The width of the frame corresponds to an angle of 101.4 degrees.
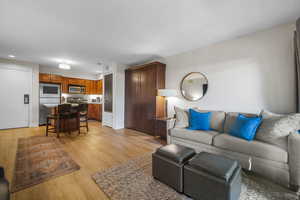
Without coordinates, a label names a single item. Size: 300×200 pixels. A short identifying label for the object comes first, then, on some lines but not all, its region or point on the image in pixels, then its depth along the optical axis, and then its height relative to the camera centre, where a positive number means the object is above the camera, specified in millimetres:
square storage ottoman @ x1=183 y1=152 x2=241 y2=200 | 1173 -796
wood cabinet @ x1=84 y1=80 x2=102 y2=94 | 6595 +782
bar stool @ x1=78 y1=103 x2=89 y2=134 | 3992 -248
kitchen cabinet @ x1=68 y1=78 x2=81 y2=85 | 5867 +954
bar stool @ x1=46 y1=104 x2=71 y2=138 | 3557 -378
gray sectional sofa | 1522 -763
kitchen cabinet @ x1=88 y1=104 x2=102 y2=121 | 6156 -570
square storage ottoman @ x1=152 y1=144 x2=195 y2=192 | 1477 -804
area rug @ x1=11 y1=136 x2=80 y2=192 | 1700 -1080
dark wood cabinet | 3777 +139
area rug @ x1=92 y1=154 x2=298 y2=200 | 1410 -1102
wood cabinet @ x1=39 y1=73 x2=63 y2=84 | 4957 +954
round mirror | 3188 +387
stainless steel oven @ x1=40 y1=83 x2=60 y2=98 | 4988 +438
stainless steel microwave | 5935 +573
